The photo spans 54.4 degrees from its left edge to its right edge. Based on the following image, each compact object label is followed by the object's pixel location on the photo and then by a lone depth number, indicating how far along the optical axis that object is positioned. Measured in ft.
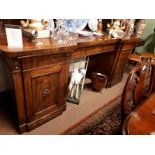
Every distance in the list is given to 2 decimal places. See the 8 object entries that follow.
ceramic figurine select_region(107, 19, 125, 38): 7.50
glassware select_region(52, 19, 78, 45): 4.97
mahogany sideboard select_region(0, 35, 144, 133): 3.88
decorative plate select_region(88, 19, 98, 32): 7.11
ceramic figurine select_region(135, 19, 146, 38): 8.92
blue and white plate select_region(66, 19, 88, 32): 5.83
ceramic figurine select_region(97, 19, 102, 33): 7.32
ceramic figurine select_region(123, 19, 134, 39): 7.86
